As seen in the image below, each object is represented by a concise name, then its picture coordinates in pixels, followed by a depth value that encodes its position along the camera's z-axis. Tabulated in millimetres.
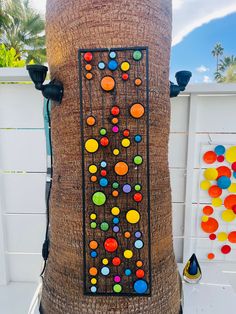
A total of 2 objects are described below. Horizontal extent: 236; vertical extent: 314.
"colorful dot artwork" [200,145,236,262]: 1142
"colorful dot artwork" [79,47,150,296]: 584
